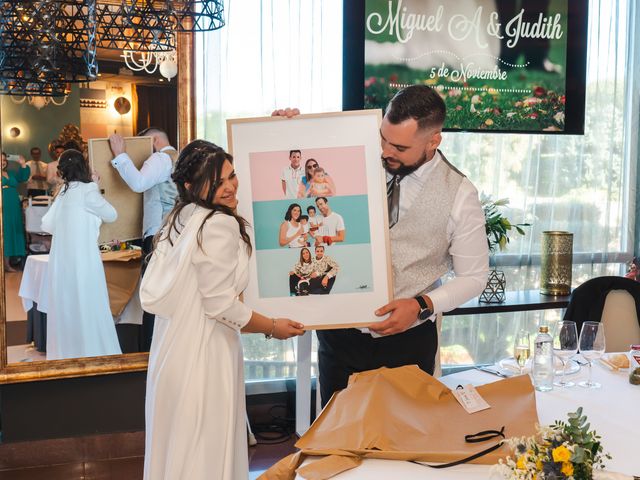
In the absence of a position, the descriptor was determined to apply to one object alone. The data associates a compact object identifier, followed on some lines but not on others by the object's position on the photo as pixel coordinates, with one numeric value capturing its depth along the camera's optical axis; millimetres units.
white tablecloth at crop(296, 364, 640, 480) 1635
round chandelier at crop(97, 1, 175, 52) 2754
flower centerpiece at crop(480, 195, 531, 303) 4301
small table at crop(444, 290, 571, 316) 4137
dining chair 3531
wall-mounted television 4254
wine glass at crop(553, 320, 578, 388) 2457
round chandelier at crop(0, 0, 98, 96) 2291
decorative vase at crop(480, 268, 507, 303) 4297
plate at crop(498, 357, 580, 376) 2454
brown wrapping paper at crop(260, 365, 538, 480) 1665
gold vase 4469
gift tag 1828
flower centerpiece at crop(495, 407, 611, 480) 1274
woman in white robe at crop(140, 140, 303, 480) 2432
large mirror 3586
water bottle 2354
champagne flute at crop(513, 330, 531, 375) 2504
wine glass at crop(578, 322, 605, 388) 2555
